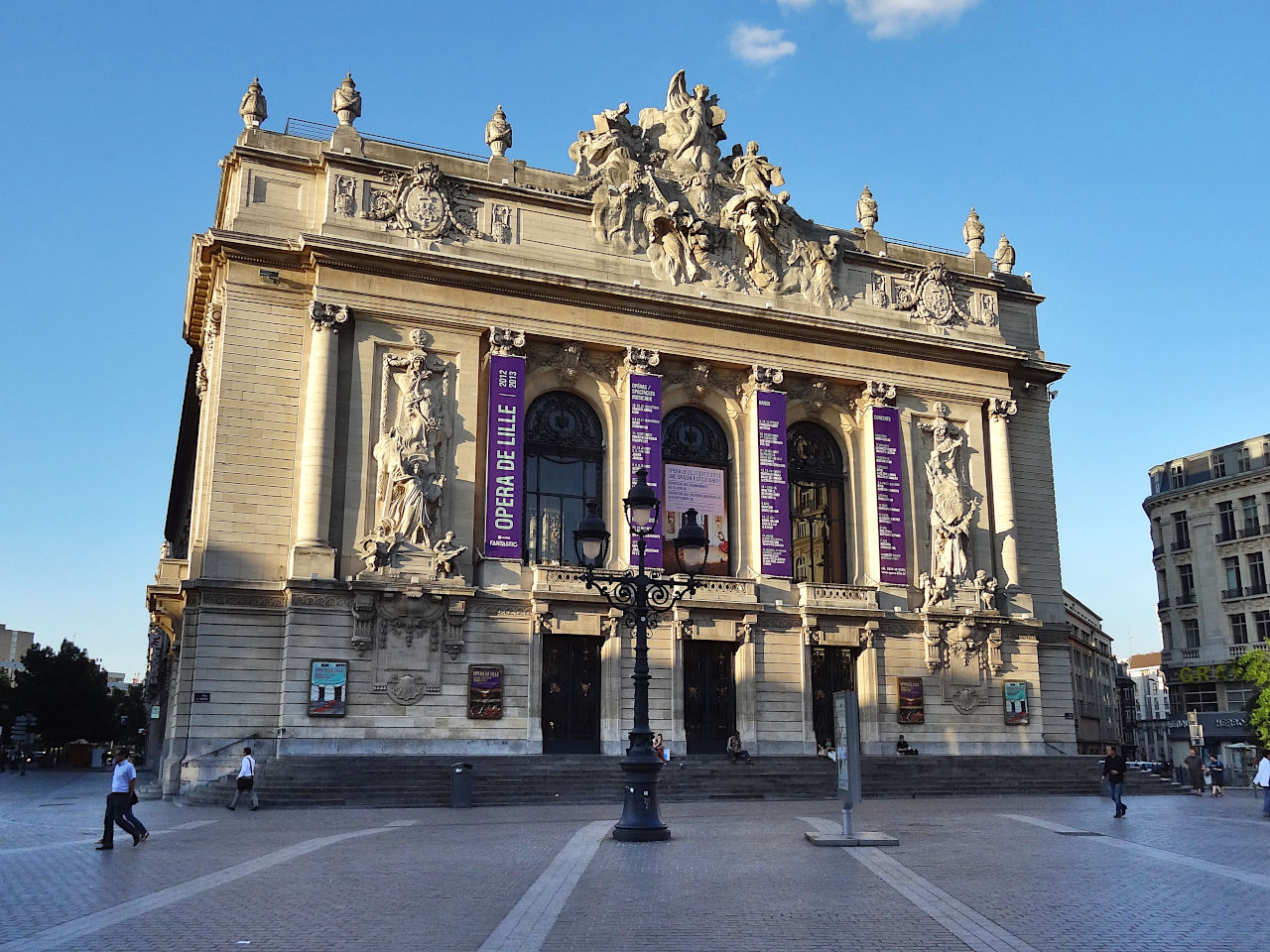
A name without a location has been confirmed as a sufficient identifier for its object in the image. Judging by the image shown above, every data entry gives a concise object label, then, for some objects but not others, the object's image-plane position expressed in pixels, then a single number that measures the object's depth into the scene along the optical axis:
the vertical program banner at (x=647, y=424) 36.53
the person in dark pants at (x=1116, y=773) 24.08
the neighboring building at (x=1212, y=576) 60.81
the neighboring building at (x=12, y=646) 154.50
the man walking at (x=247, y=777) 25.55
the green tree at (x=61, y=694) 76.88
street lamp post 17.61
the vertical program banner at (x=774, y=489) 37.41
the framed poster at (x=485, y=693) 32.84
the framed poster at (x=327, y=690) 31.23
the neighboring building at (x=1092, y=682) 84.50
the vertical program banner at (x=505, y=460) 34.31
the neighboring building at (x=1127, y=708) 104.19
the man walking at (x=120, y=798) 17.30
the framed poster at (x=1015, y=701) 39.41
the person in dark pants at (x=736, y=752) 33.47
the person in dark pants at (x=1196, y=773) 35.53
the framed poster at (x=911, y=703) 37.91
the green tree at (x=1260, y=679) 51.38
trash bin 26.73
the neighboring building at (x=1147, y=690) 126.78
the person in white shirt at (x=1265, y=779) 24.97
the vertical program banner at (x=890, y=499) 38.88
